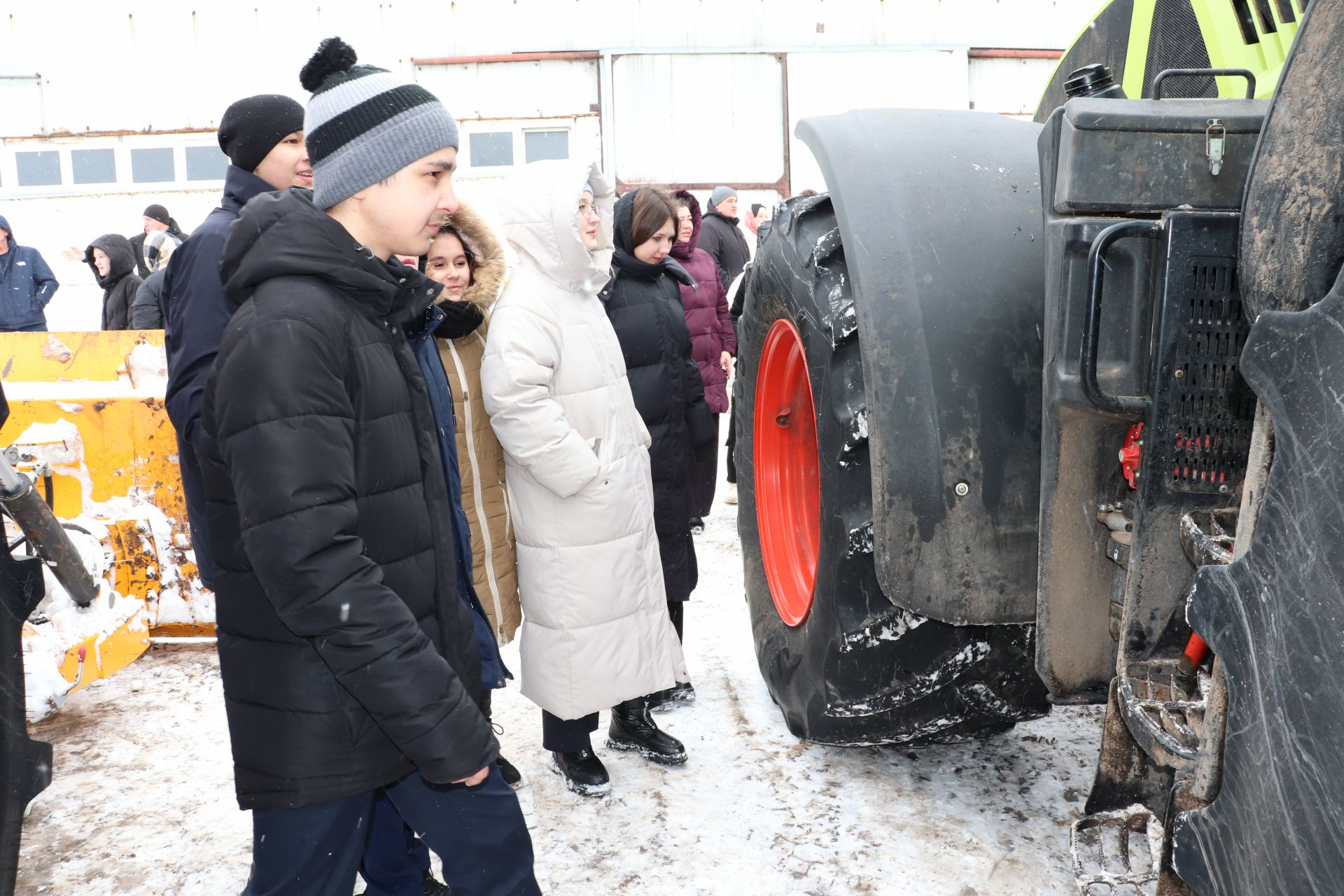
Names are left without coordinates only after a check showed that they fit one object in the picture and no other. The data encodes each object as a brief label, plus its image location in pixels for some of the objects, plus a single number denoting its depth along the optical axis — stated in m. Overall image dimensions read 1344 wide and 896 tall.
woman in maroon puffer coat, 5.36
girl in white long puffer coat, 2.71
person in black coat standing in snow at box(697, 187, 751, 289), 7.89
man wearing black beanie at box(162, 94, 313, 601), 2.44
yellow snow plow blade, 3.98
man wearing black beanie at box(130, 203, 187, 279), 8.42
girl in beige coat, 2.73
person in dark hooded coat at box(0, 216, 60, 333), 8.64
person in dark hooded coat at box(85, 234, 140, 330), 8.63
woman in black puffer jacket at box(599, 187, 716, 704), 3.38
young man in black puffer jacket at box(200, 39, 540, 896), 1.57
